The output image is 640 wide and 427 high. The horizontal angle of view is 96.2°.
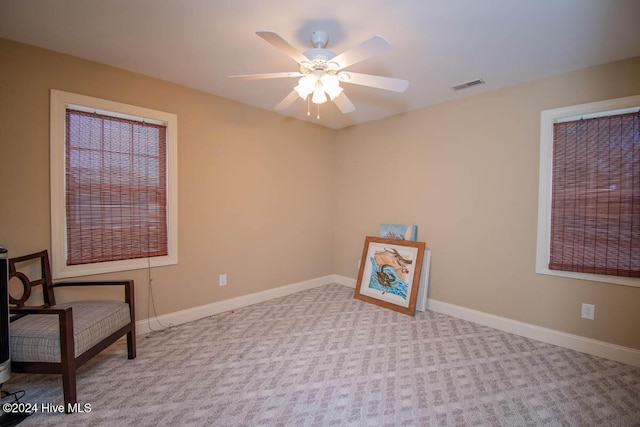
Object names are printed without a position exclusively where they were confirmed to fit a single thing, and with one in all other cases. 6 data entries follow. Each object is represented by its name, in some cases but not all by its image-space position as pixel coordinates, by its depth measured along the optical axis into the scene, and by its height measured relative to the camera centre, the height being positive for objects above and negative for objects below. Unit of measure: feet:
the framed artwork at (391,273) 10.99 -2.74
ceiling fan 5.68 +2.91
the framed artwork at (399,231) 11.70 -1.05
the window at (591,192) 7.47 +0.47
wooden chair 5.57 -2.64
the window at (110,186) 7.67 +0.47
